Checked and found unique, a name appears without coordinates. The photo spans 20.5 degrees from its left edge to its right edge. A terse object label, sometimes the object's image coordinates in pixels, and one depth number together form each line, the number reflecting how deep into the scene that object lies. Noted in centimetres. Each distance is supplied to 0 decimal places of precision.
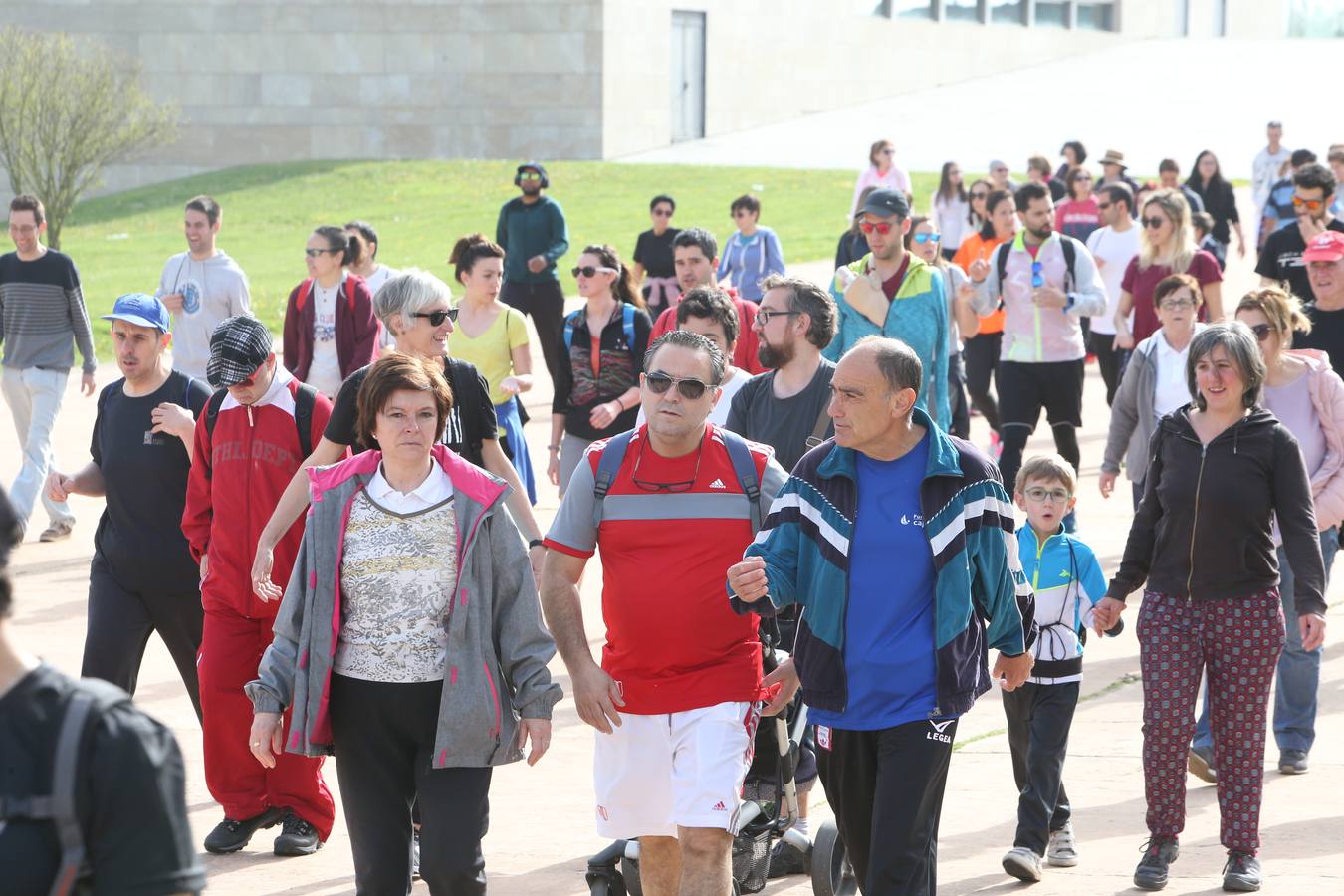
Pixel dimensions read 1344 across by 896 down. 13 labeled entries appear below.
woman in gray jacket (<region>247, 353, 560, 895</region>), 1033
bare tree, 7027
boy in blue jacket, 1287
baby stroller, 1199
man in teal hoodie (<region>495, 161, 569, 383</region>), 3211
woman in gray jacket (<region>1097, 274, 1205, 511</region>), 1814
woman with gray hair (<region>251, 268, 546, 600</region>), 1262
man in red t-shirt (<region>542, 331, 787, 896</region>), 1065
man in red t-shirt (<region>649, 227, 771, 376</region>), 2177
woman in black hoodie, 1275
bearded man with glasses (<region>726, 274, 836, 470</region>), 1321
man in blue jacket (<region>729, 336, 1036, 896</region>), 1006
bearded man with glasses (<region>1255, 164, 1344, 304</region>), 2055
